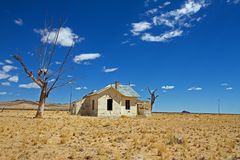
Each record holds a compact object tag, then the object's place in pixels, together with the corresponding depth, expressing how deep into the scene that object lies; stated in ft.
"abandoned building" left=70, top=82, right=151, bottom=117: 74.30
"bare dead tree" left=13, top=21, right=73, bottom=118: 56.60
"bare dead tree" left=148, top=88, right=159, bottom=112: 119.00
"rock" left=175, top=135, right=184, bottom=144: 26.99
